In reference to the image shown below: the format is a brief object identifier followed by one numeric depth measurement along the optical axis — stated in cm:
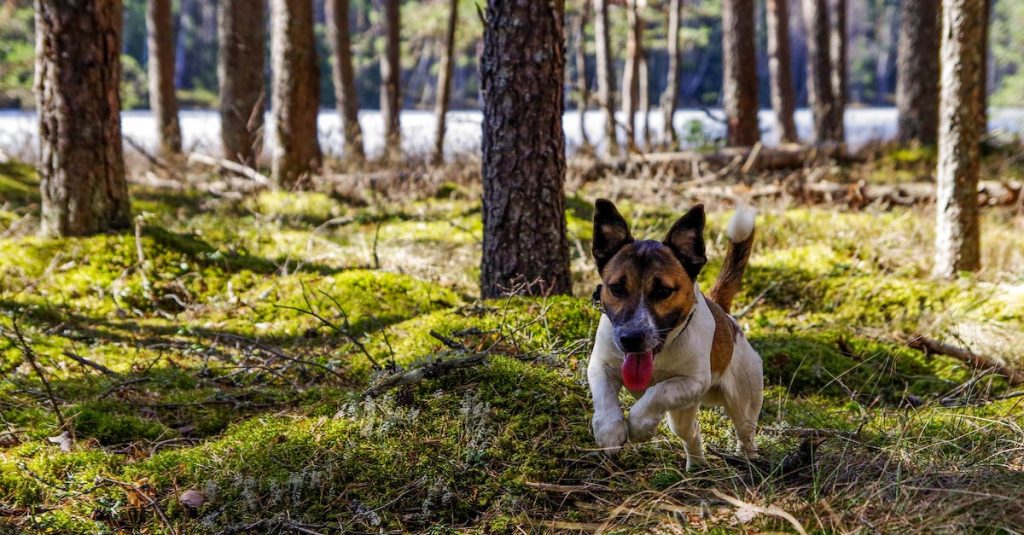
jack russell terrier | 333
